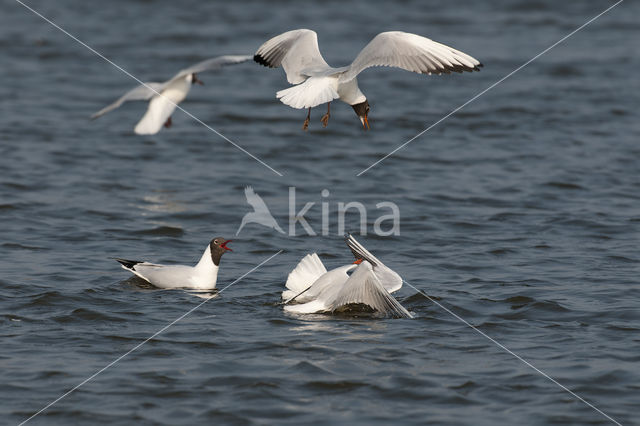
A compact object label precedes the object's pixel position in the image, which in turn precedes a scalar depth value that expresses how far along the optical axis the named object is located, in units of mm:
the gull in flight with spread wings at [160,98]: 25391
